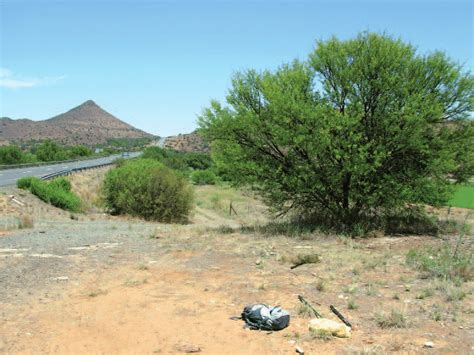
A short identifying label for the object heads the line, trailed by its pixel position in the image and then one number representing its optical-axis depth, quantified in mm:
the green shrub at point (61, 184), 34906
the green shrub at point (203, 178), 74950
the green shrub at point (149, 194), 32594
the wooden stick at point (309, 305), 7618
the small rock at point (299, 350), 6368
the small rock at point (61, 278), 10227
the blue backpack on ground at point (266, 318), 7203
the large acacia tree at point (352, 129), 15117
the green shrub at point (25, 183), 32125
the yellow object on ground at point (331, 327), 6852
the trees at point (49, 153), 85688
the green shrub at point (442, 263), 9578
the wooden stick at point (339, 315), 7210
